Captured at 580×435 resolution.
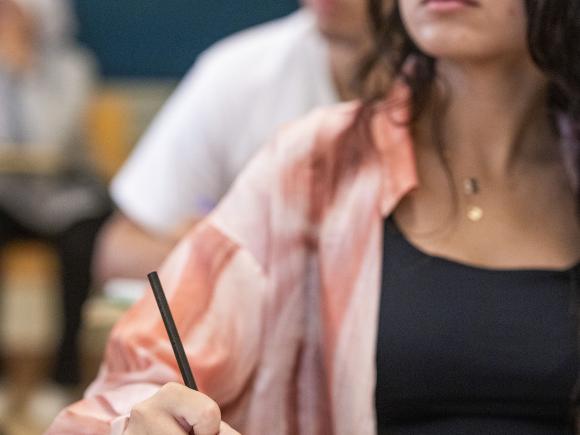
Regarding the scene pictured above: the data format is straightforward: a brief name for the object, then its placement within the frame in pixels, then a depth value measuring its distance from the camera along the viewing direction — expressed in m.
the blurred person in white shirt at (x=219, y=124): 4.26
